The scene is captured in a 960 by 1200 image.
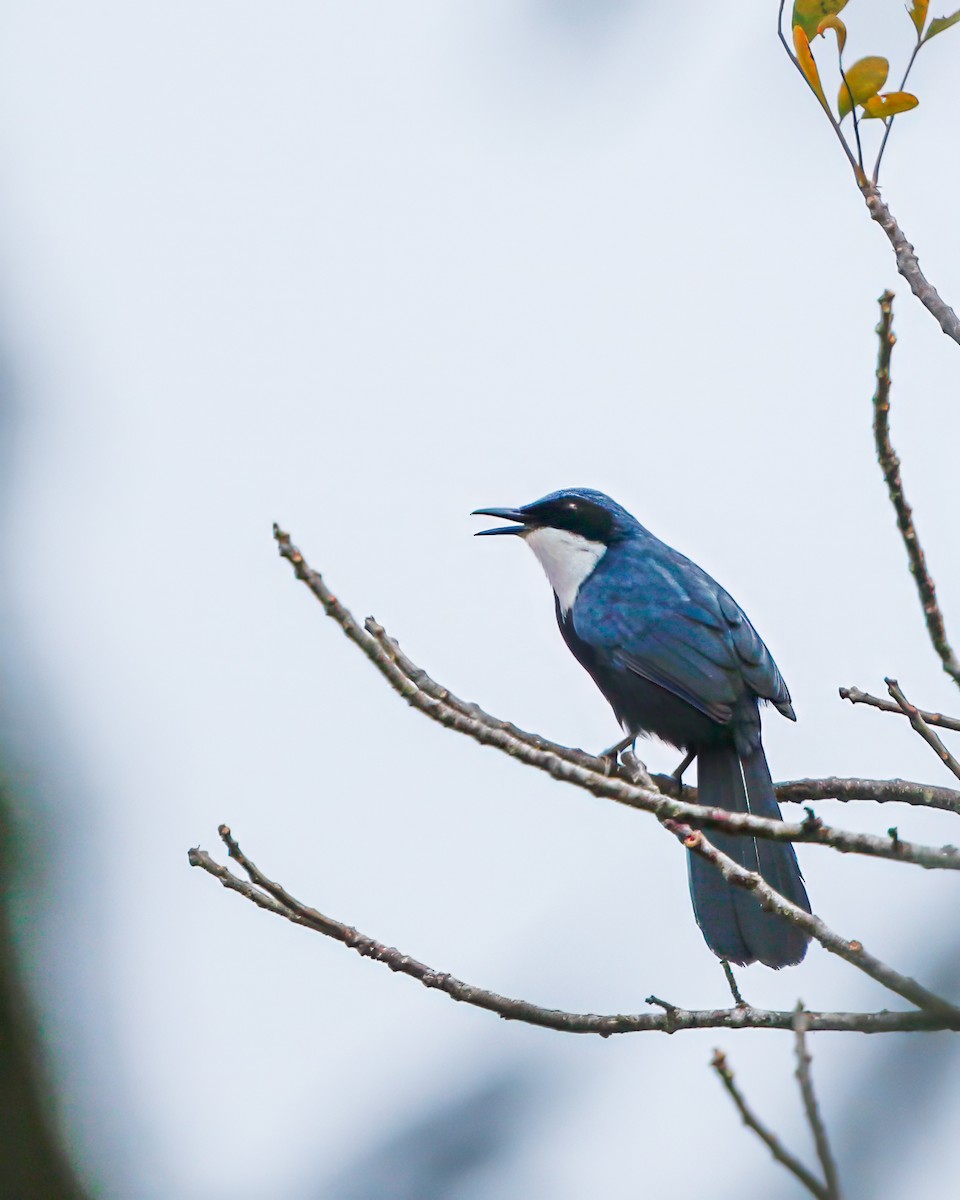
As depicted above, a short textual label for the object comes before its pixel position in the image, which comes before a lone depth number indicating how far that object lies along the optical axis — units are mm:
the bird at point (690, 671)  10008
